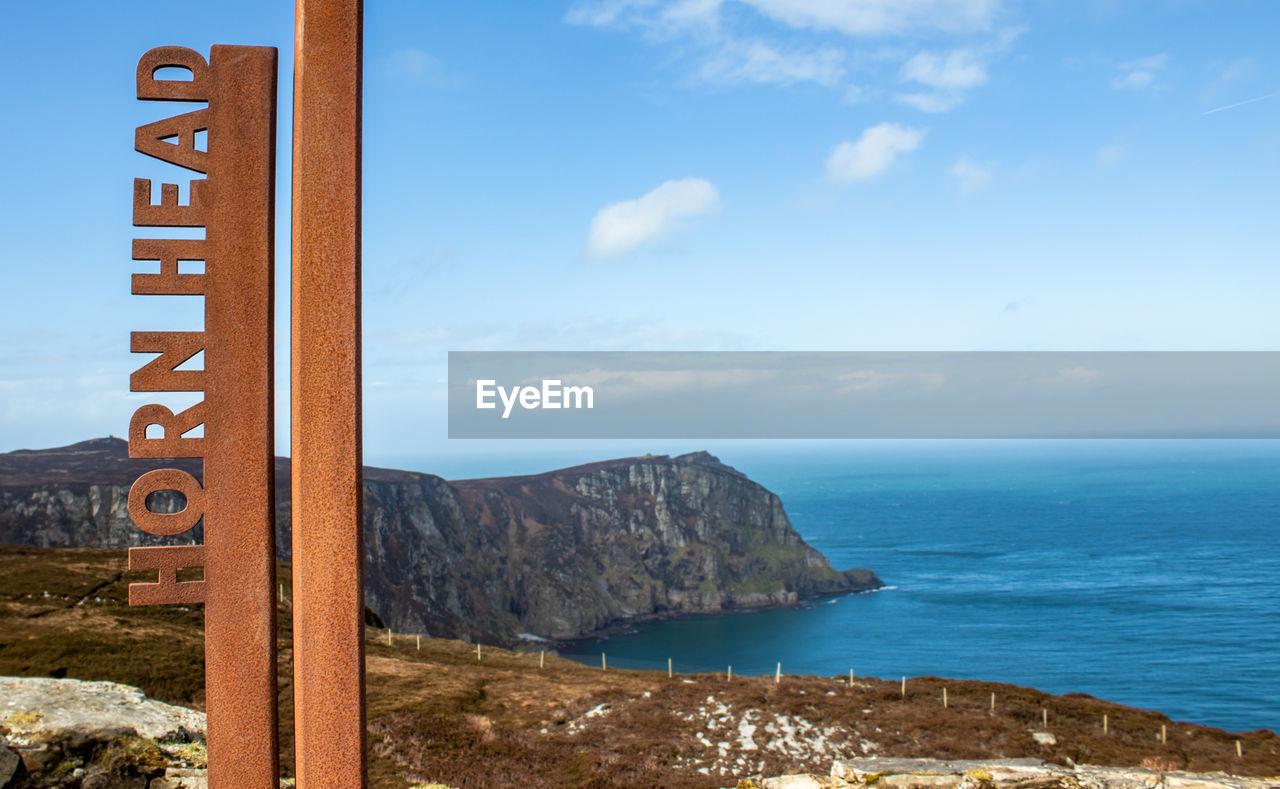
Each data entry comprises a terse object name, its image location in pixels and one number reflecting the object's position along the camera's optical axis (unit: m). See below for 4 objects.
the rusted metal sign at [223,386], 5.71
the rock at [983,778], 11.34
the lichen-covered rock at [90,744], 9.02
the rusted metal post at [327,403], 5.66
